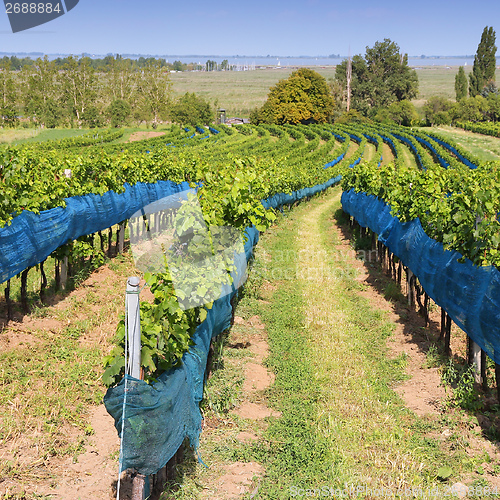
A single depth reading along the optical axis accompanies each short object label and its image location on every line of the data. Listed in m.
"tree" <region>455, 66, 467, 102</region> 99.38
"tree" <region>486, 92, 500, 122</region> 87.00
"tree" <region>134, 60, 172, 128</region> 92.75
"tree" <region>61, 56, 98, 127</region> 87.00
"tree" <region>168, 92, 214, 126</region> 81.88
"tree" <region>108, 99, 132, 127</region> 85.44
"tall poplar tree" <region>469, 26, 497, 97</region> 95.56
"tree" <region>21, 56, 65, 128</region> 82.00
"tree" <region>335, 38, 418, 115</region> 99.31
